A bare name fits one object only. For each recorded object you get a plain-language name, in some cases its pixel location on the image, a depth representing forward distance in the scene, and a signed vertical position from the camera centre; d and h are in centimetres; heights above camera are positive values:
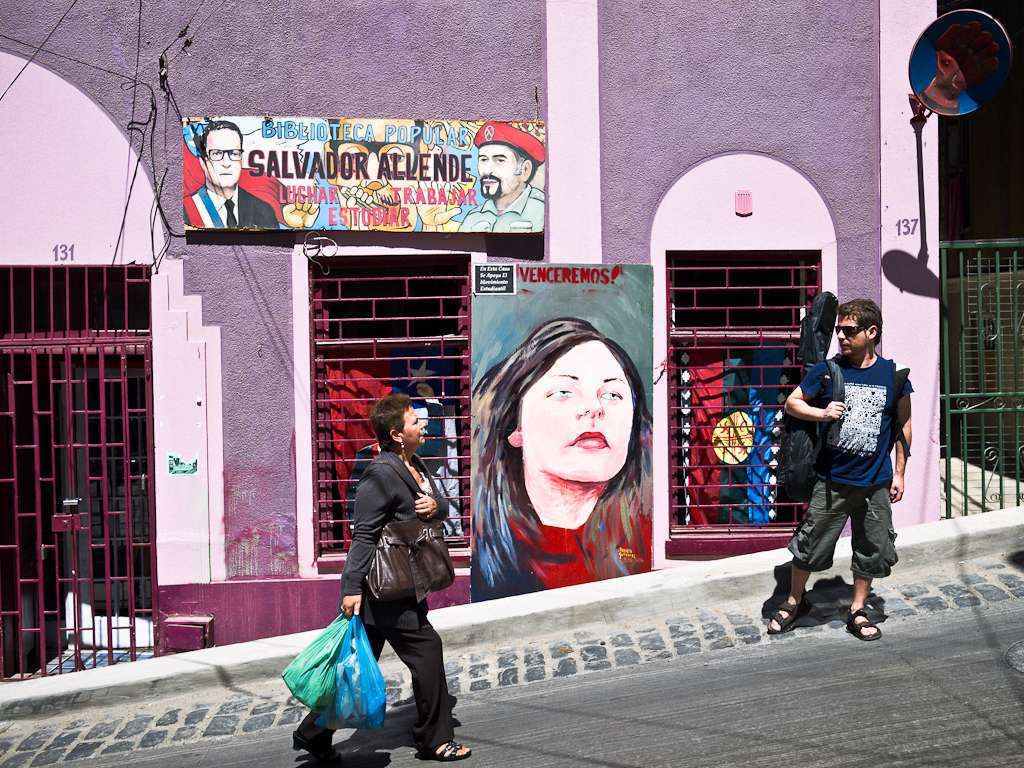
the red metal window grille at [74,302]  795 +64
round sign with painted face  786 +229
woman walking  505 -104
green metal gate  840 +17
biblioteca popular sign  794 +155
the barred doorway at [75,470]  792 -63
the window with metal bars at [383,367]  823 +11
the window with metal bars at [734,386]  848 -8
